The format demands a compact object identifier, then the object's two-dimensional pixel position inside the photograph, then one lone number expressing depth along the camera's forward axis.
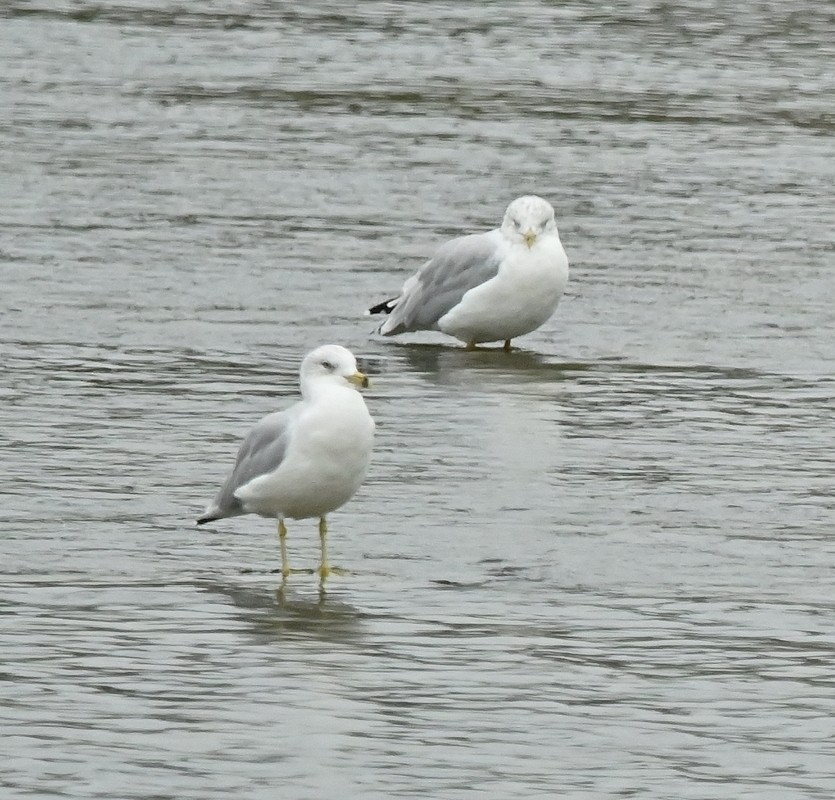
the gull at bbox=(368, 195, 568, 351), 28.61
